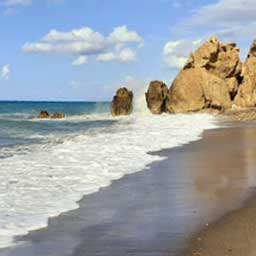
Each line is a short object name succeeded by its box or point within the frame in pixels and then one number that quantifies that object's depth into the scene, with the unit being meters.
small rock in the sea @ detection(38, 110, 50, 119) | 59.72
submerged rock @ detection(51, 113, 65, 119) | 59.00
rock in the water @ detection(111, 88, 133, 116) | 61.56
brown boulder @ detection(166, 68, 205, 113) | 54.78
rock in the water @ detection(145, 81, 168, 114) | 58.69
